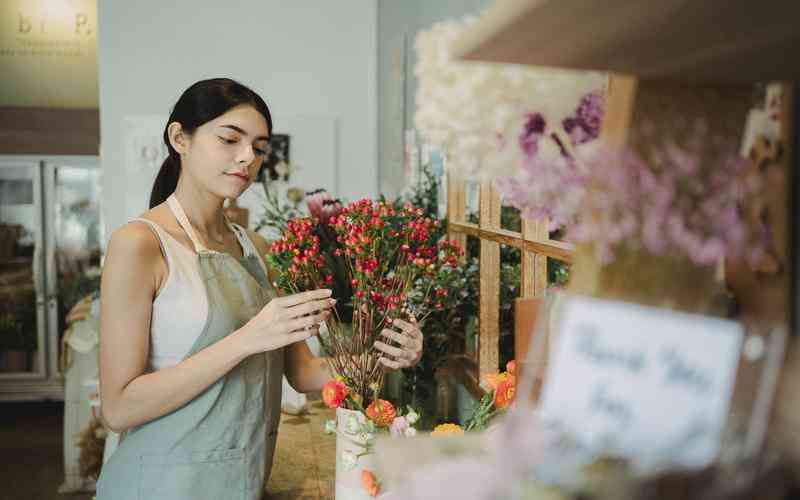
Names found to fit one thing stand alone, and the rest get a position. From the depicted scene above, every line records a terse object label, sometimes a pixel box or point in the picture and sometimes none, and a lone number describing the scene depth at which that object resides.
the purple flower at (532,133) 0.67
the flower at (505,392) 1.25
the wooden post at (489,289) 1.90
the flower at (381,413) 1.36
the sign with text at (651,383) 0.47
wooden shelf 0.42
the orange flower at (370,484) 1.30
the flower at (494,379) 1.30
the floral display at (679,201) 0.48
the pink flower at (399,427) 1.30
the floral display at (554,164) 0.60
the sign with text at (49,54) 5.59
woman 1.29
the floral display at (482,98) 0.64
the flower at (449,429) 1.28
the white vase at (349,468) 1.36
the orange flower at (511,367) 1.26
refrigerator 5.97
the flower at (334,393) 1.39
